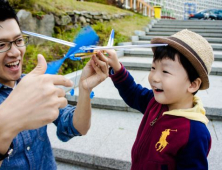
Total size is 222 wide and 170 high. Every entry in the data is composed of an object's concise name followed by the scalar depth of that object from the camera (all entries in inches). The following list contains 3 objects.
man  24.9
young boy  41.1
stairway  80.3
